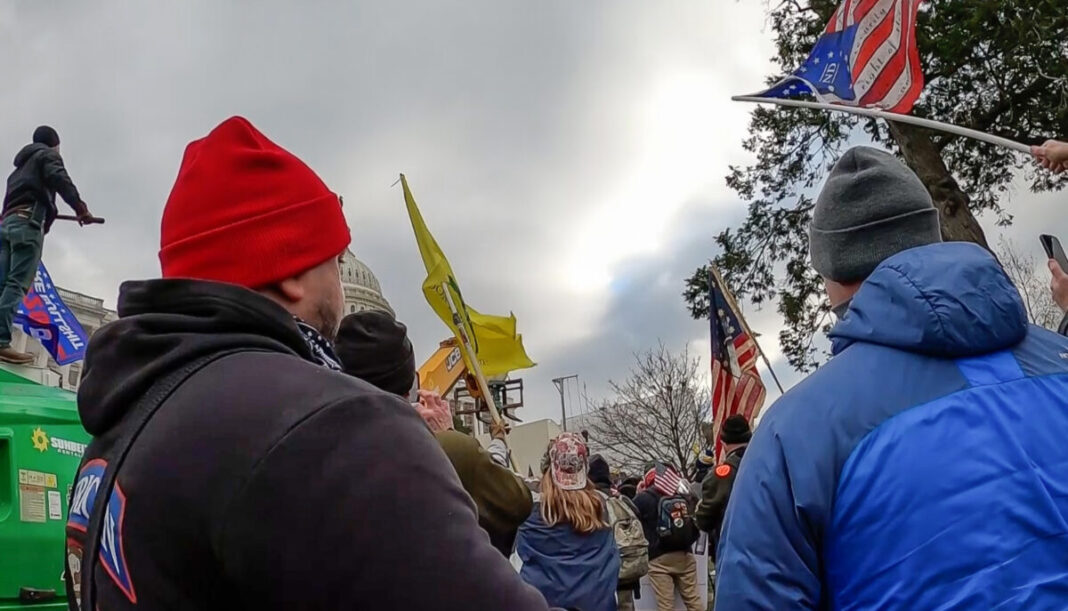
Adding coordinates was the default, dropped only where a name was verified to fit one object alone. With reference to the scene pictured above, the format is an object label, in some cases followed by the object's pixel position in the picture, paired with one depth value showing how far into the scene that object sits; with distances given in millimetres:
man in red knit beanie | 1129
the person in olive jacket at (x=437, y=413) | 3896
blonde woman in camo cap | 6570
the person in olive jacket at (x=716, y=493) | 7883
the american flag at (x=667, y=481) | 11062
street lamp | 72438
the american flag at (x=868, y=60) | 7945
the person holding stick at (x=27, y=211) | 8164
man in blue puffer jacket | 1746
